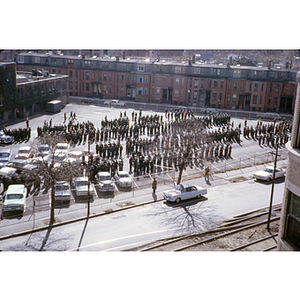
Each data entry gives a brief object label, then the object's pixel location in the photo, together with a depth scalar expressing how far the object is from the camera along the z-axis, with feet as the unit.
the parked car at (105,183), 94.53
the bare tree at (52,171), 79.66
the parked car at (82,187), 90.38
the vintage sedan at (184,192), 87.04
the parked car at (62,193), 87.35
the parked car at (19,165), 104.01
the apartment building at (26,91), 153.17
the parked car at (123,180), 98.43
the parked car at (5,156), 110.54
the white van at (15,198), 81.66
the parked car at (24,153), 112.16
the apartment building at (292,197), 52.95
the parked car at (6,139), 130.82
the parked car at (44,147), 92.61
